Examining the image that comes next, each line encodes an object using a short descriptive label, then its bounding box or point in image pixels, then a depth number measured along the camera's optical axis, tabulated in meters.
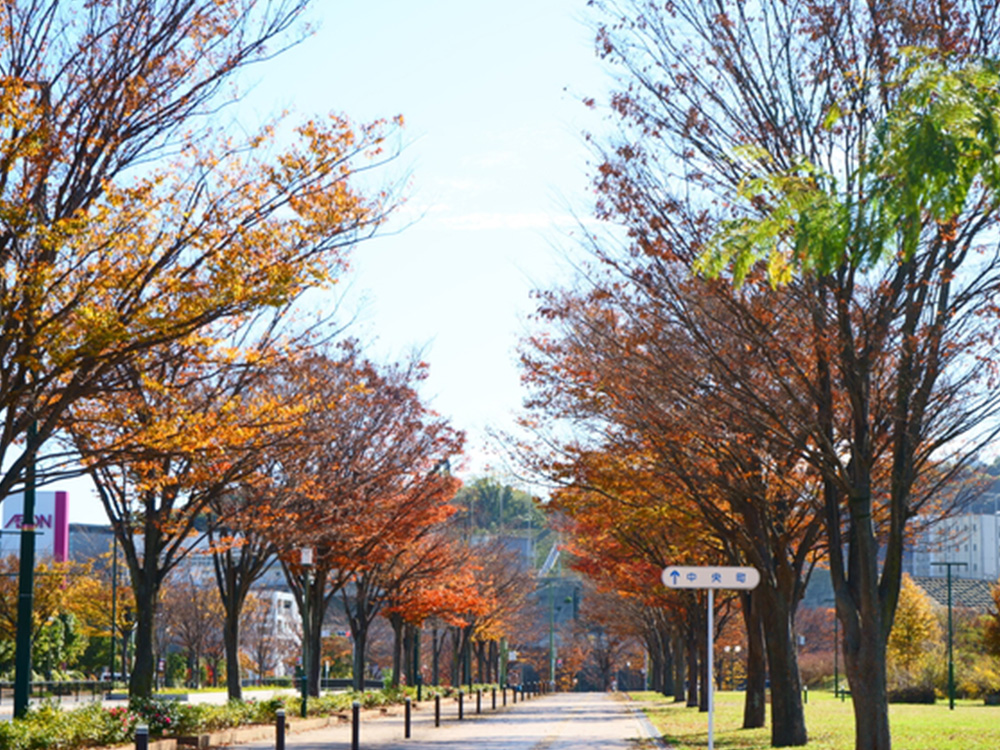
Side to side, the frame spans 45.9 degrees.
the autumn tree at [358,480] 24.19
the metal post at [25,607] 16.86
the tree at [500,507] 70.06
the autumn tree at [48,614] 53.69
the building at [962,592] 85.60
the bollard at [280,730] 13.62
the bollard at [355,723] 17.56
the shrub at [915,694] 50.72
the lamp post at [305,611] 25.62
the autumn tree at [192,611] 64.81
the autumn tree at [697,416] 14.98
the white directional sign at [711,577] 13.23
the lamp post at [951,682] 44.67
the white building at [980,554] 129.88
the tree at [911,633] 63.38
